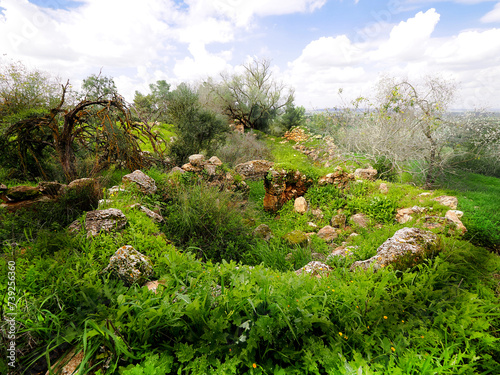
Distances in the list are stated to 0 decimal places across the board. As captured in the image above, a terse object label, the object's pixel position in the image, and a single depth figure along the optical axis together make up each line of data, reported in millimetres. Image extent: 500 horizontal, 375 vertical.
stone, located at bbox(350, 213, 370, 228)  4655
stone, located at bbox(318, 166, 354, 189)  6203
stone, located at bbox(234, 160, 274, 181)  6660
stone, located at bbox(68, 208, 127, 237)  2508
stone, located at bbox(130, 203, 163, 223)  3355
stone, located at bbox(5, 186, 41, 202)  2879
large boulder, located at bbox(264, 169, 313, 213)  6047
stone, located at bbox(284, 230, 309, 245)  4113
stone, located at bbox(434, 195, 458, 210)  4191
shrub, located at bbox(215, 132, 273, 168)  9406
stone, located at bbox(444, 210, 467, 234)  3317
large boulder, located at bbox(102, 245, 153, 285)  1914
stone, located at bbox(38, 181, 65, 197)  3051
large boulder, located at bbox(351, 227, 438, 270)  2400
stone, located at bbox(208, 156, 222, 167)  6141
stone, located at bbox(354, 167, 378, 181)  6555
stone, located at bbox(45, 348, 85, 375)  1253
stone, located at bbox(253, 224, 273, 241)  4264
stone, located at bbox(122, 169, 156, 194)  4016
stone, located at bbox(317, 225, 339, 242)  4441
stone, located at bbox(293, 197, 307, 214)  5783
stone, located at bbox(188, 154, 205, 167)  5723
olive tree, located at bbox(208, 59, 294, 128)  16781
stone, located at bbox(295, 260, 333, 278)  2352
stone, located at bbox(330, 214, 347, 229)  4996
